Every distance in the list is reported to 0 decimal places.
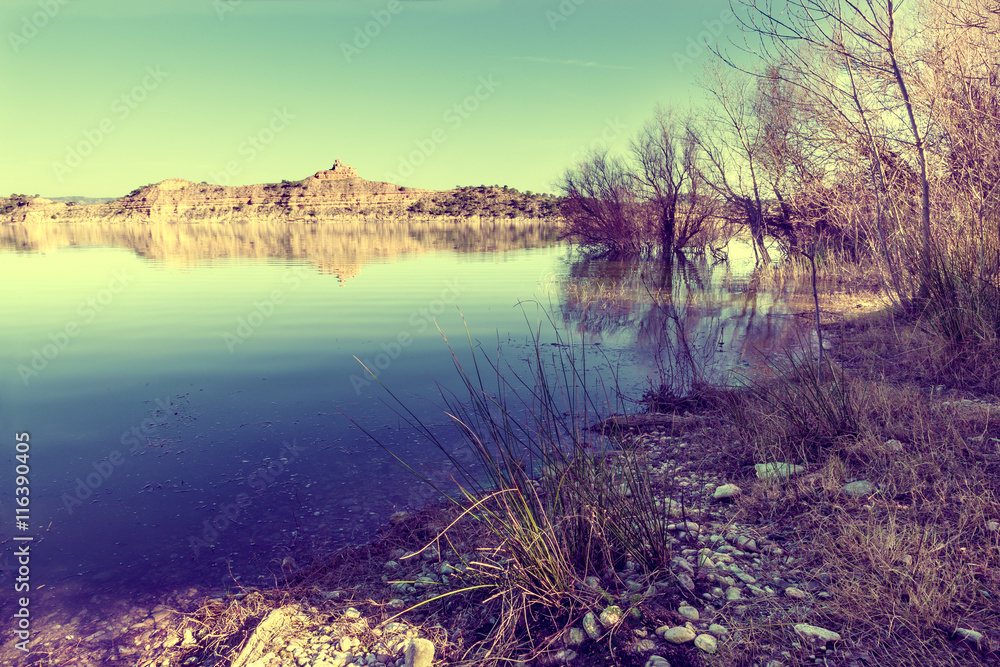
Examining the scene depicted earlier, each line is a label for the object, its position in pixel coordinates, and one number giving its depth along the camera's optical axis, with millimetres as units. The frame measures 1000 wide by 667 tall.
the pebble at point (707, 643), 2221
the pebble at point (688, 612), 2410
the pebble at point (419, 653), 2268
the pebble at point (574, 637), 2385
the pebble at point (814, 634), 2160
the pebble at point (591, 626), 2402
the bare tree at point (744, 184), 16375
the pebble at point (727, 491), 3531
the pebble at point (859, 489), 3182
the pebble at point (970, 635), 2038
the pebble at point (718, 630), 2295
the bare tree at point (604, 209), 23500
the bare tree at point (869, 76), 6770
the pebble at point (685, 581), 2602
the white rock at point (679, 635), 2305
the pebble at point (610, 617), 2428
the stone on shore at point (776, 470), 3512
